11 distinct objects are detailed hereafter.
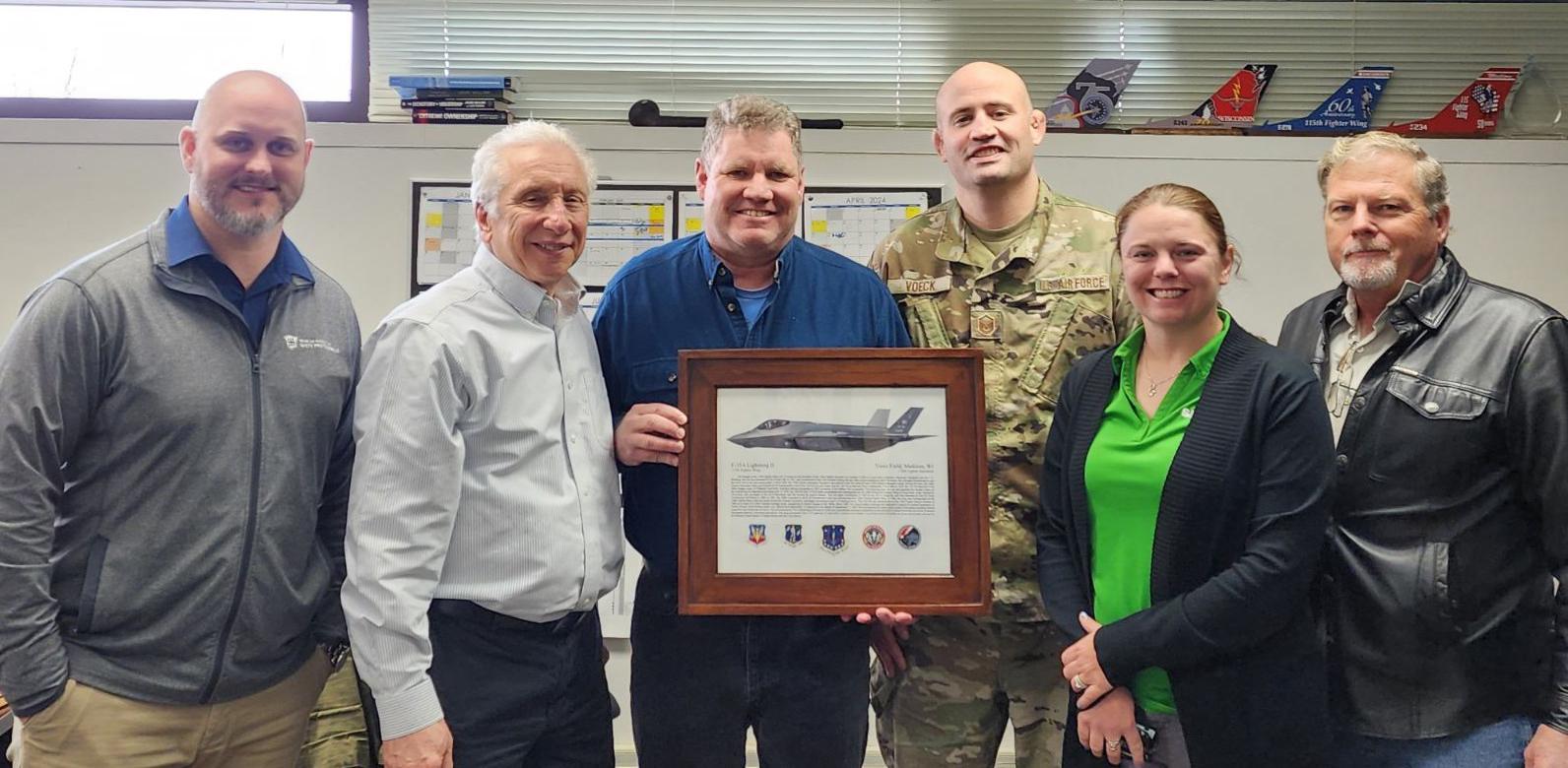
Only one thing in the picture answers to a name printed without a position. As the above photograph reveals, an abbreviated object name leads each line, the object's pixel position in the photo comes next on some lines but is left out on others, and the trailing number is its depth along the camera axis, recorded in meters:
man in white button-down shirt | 1.55
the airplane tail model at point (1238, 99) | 3.85
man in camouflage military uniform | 2.06
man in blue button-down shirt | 1.87
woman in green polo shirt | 1.55
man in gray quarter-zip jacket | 1.55
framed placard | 1.78
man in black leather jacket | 1.62
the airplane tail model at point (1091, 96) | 3.79
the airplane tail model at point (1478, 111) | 3.83
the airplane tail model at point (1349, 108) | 3.84
